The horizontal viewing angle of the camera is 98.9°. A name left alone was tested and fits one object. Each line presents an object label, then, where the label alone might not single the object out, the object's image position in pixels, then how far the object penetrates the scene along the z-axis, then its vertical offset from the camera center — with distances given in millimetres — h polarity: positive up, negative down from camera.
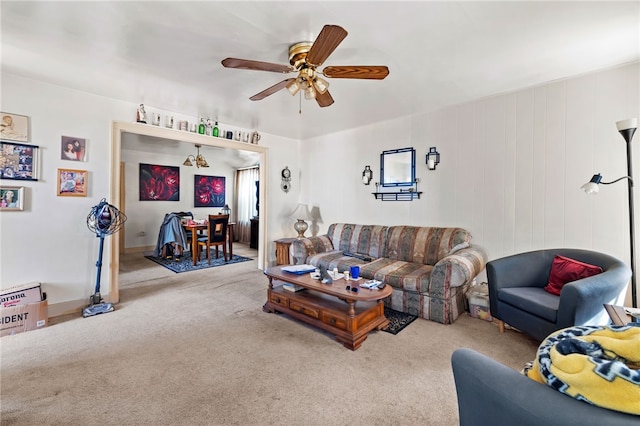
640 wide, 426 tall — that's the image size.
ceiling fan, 1746 +1058
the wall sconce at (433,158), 3636 +758
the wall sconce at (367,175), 4370 +635
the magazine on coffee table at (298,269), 2891 -596
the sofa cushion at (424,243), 3250 -348
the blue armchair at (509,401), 690 -527
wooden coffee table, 2283 -855
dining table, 5270 -357
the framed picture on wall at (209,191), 7234 +626
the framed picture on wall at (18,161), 2641 +514
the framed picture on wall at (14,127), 2627 +840
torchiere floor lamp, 2125 +254
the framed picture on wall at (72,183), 2951 +336
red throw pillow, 2199 -462
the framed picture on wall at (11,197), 2648 +150
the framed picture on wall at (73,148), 2949 +711
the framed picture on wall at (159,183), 6352 +744
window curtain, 7488 +391
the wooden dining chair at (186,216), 6145 -53
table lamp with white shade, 4941 -49
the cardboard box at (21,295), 2541 -787
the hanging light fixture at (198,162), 6169 +1208
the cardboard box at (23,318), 2457 -975
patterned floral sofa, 2723 -562
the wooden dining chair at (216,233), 5309 -375
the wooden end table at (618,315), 1428 -554
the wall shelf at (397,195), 3891 +289
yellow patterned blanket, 664 -405
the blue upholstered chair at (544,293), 1823 -598
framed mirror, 3902 +709
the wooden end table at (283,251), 4620 -626
